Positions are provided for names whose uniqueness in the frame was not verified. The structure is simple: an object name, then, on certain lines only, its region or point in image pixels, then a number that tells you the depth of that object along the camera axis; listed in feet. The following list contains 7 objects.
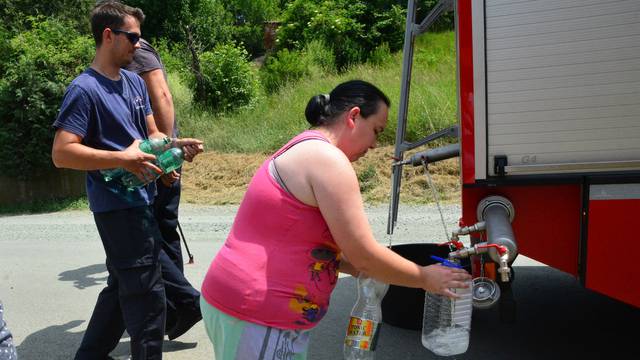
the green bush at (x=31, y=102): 36.24
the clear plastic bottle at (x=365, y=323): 7.98
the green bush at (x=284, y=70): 58.34
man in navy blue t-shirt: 10.34
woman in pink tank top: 6.98
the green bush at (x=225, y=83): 54.34
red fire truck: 9.47
